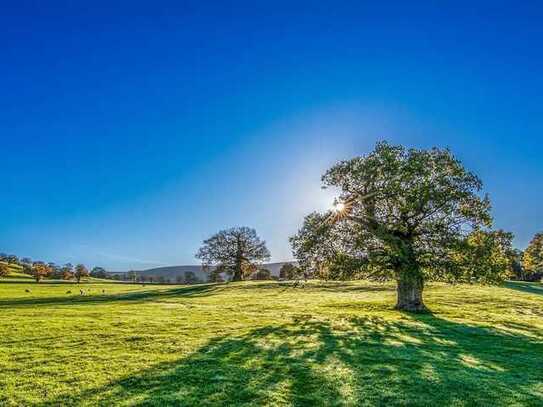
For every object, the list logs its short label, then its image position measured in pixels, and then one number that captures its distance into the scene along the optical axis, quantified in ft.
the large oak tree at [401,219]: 97.96
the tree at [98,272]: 569.88
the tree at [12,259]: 593.67
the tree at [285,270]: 337.93
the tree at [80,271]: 365.71
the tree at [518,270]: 332.84
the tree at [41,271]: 347.67
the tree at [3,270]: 355.97
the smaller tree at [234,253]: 295.28
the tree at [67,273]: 389.33
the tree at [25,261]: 609.17
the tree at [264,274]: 360.69
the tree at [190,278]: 435.12
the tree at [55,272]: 429.26
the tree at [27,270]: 467.60
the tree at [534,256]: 272.49
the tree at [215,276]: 293.43
